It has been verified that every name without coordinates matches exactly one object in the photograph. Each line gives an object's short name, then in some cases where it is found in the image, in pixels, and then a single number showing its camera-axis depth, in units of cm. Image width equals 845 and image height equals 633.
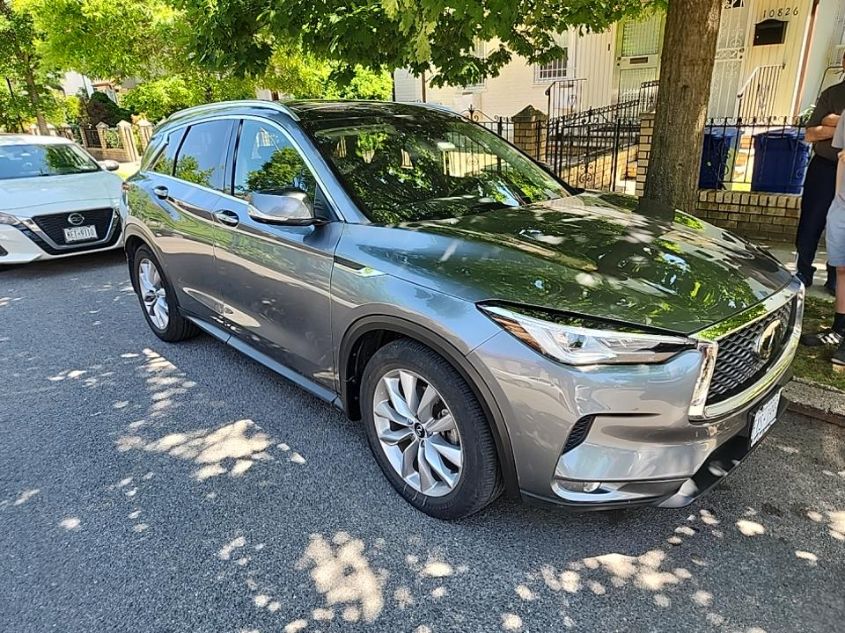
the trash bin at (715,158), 731
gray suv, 215
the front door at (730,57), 1170
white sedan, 695
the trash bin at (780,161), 663
